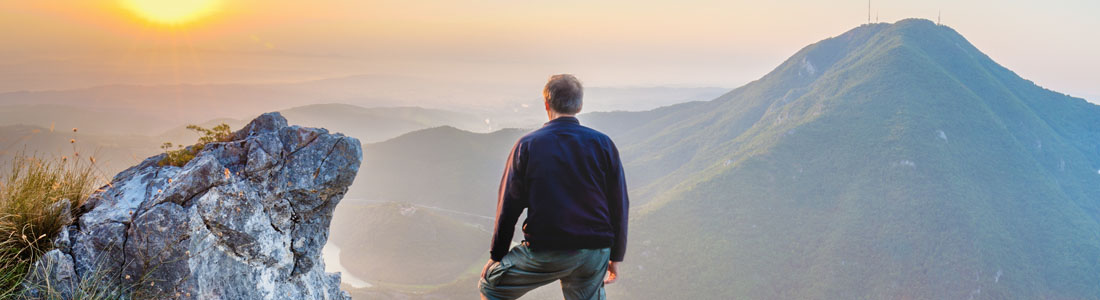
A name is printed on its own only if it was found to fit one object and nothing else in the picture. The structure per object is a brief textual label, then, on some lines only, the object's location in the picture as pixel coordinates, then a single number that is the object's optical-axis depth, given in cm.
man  428
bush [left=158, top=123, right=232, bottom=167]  748
